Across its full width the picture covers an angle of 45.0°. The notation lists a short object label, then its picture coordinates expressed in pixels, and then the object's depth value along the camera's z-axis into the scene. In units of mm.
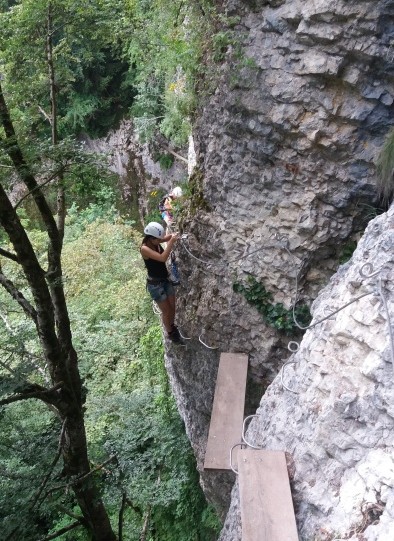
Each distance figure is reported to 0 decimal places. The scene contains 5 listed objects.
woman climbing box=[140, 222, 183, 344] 5527
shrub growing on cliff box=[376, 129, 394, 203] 4151
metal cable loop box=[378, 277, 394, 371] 2595
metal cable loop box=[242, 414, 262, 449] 3792
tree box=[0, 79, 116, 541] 4637
